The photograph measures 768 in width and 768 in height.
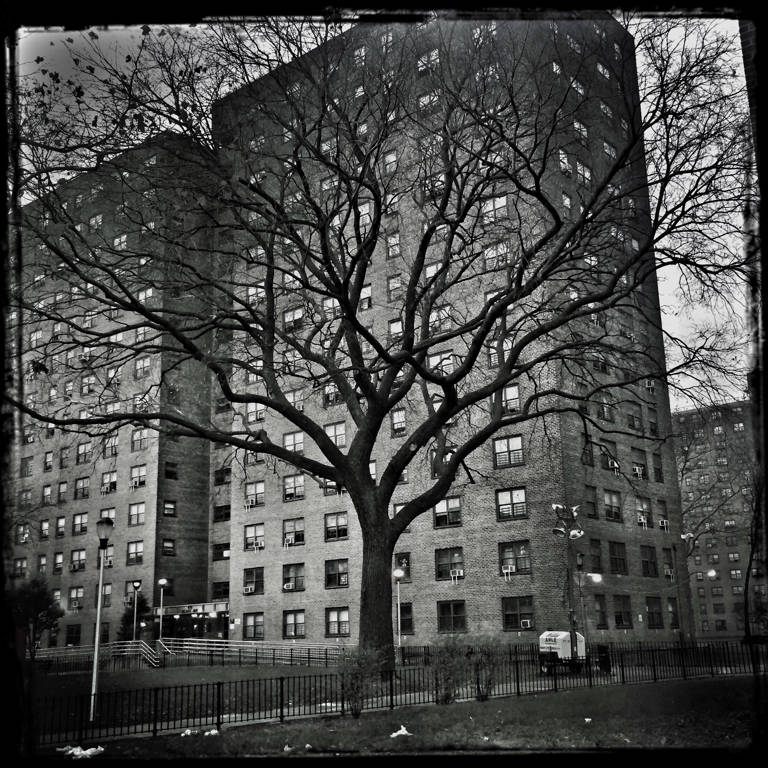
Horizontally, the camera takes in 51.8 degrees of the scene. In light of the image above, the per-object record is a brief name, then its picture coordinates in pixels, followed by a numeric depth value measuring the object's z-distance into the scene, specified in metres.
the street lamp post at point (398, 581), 40.84
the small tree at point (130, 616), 54.84
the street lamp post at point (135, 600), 49.62
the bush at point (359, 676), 17.14
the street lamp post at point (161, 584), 50.94
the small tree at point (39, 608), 47.44
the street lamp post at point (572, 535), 29.28
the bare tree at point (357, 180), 17.67
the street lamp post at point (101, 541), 21.42
